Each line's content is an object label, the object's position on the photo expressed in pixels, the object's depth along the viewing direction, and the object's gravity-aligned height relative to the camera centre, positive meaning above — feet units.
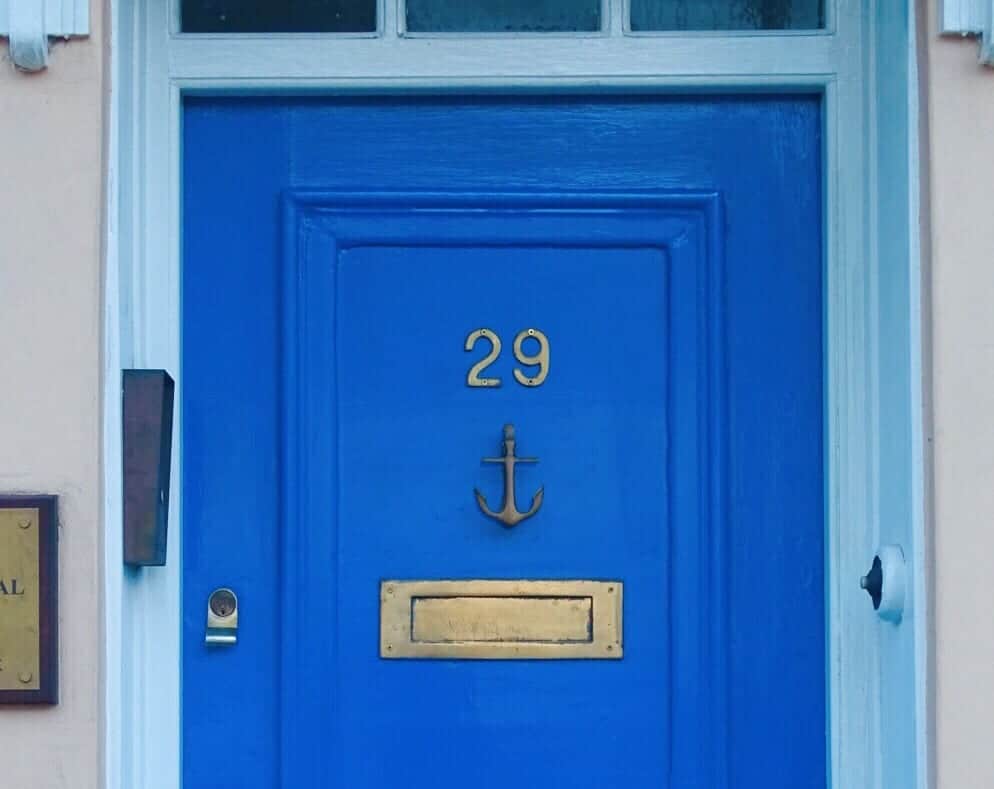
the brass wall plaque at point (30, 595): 8.81 -0.87
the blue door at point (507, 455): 9.93 -0.18
